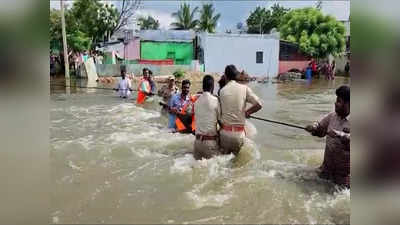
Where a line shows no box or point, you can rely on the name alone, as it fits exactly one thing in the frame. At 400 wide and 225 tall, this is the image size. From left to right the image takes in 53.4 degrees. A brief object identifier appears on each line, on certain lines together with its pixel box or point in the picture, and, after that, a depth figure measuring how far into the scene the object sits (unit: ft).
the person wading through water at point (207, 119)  18.42
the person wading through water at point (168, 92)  29.33
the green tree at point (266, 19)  157.48
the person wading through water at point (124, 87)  46.93
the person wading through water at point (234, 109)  17.87
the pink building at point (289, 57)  101.71
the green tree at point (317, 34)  98.58
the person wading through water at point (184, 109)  25.88
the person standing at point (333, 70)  98.97
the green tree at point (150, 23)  180.63
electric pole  70.53
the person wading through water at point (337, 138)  13.75
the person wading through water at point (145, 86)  38.87
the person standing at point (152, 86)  39.82
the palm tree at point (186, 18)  131.23
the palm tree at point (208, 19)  124.47
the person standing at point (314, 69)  101.60
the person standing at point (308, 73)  98.32
